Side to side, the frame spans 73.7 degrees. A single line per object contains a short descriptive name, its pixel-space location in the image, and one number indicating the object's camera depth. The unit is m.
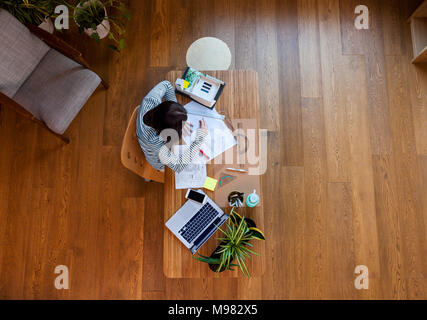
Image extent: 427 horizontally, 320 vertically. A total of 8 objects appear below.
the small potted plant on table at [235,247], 1.39
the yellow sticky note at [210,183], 1.54
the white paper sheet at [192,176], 1.54
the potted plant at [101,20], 2.26
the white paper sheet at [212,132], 1.59
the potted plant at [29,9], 2.01
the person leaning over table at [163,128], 1.50
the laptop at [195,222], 1.48
